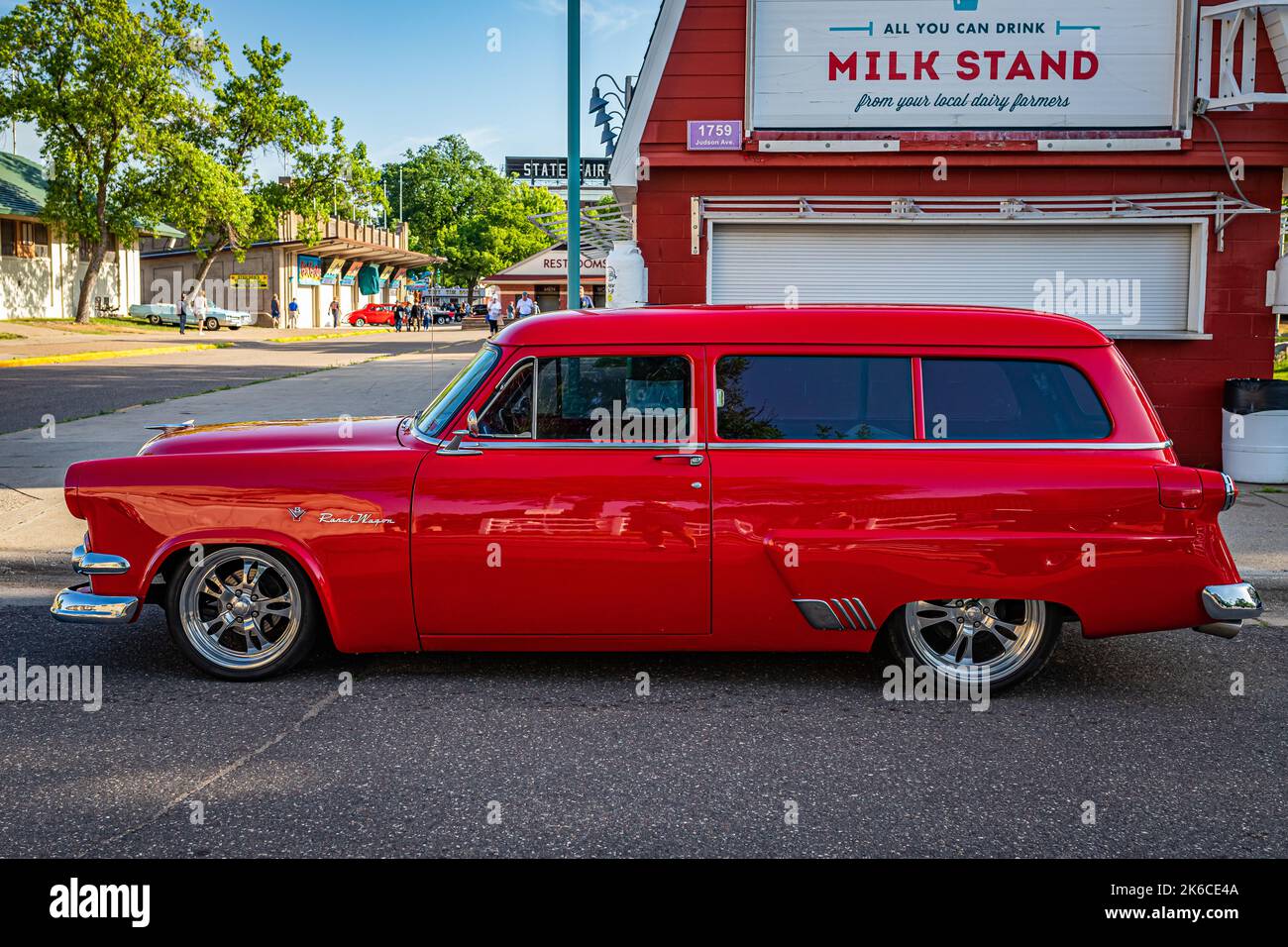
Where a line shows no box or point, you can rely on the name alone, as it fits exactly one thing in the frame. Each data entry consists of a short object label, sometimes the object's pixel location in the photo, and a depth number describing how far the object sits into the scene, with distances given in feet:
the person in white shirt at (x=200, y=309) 168.04
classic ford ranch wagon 16.48
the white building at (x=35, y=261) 155.63
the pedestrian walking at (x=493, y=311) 134.10
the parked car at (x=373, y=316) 235.81
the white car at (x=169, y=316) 173.88
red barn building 35.73
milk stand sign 35.68
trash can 35.09
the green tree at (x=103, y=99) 143.02
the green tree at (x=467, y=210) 326.65
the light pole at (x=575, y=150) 37.40
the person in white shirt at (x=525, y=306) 120.18
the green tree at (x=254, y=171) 156.15
